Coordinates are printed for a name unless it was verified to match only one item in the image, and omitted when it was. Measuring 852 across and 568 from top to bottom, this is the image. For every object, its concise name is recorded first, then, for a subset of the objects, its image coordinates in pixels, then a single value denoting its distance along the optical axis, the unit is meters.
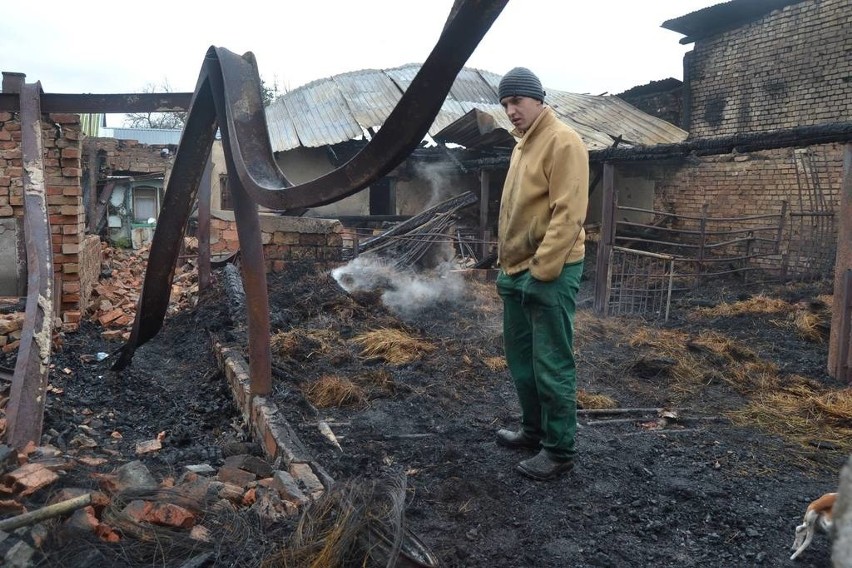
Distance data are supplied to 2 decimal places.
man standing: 2.99
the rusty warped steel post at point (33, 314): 3.08
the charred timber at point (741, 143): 7.97
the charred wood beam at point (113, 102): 4.91
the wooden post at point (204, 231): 7.59
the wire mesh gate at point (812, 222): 11.55
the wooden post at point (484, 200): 13.95
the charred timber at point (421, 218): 11.06
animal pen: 9.41
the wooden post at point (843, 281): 5.72
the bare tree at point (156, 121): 36.06
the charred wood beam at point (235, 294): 6.69
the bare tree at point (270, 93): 32.51
